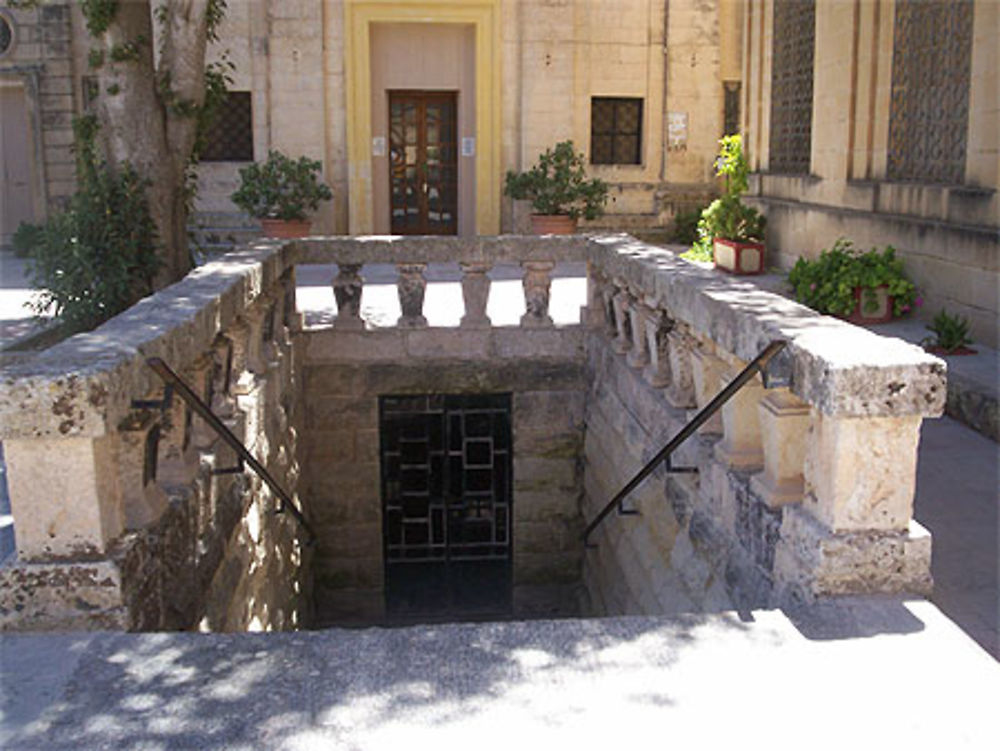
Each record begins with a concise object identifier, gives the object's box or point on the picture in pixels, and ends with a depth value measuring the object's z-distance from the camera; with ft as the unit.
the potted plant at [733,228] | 41.73
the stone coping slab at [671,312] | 10.32
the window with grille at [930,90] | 29.35
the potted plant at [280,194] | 48.75
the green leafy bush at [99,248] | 27.22
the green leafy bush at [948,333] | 25.38
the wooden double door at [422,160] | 55.42
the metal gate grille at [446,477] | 27.07
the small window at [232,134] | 53.67
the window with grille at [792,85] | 40.91
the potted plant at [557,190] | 50.67
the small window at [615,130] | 55.52
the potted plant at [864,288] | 29.84
